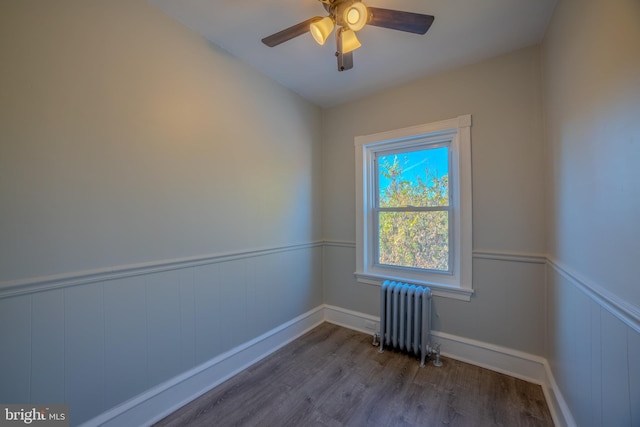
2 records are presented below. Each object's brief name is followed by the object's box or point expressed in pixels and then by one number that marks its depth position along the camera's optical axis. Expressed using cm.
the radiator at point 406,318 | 220
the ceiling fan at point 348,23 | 126
